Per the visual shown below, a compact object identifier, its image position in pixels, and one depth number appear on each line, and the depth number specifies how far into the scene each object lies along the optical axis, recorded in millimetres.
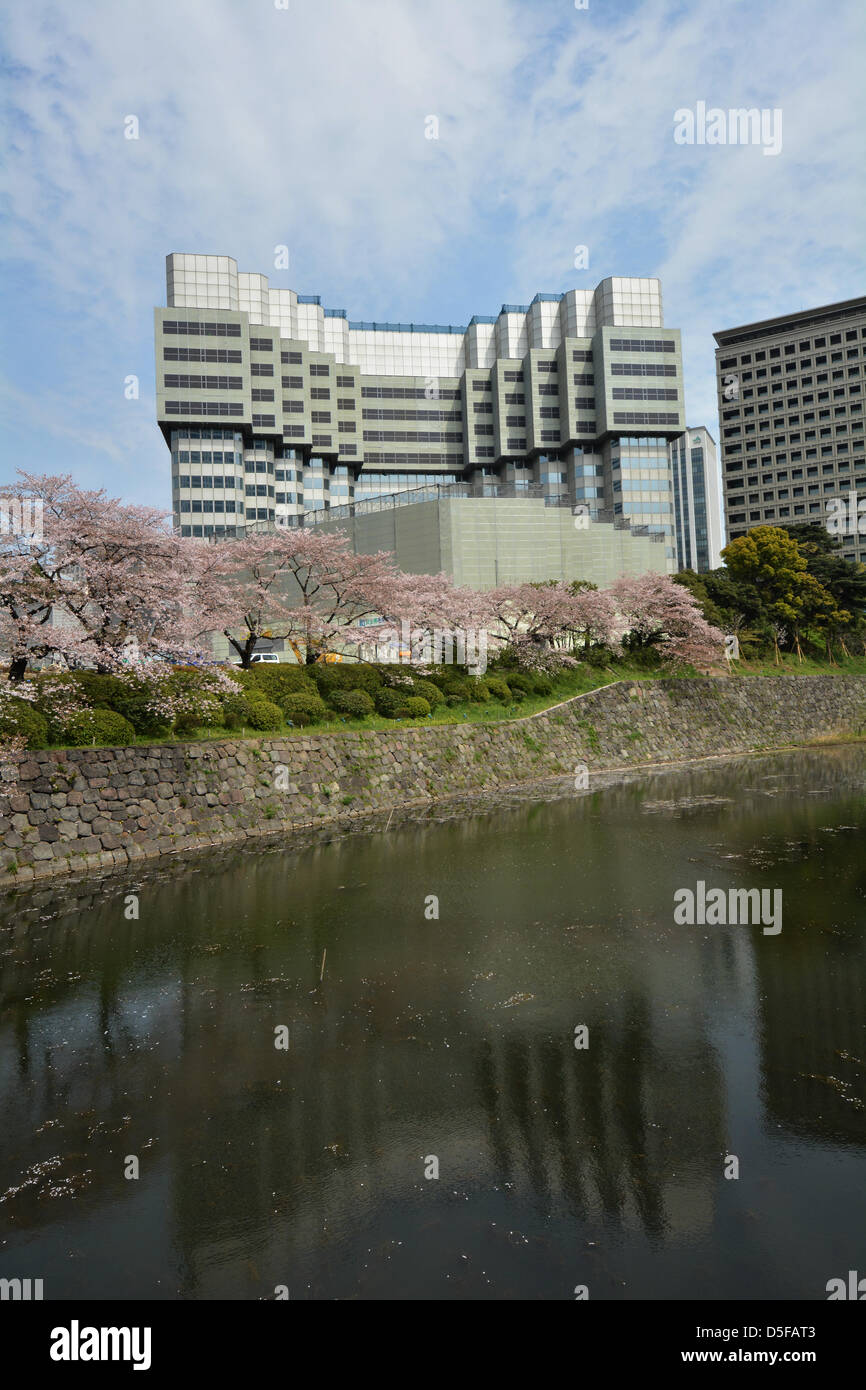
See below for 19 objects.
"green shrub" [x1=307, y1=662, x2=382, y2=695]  26891
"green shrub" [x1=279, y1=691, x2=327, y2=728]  23516
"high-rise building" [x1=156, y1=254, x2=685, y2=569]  76062
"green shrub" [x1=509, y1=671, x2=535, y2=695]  33500
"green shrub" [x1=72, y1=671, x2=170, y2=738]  18562
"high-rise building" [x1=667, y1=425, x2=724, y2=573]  190375
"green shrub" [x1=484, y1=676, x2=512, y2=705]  31844
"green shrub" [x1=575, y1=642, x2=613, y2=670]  39188
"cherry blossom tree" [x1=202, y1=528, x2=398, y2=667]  28688
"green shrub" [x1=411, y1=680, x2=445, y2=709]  29062
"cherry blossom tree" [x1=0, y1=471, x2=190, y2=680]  16531
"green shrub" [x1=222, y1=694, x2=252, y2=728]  21203
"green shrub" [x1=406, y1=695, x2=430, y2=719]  27172
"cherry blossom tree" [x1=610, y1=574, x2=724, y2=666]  40625
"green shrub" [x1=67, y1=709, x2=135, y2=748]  16828
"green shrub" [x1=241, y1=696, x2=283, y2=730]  21672
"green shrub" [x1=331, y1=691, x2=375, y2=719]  25188
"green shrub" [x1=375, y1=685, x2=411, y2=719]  26656
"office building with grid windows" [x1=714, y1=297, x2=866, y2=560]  116000
